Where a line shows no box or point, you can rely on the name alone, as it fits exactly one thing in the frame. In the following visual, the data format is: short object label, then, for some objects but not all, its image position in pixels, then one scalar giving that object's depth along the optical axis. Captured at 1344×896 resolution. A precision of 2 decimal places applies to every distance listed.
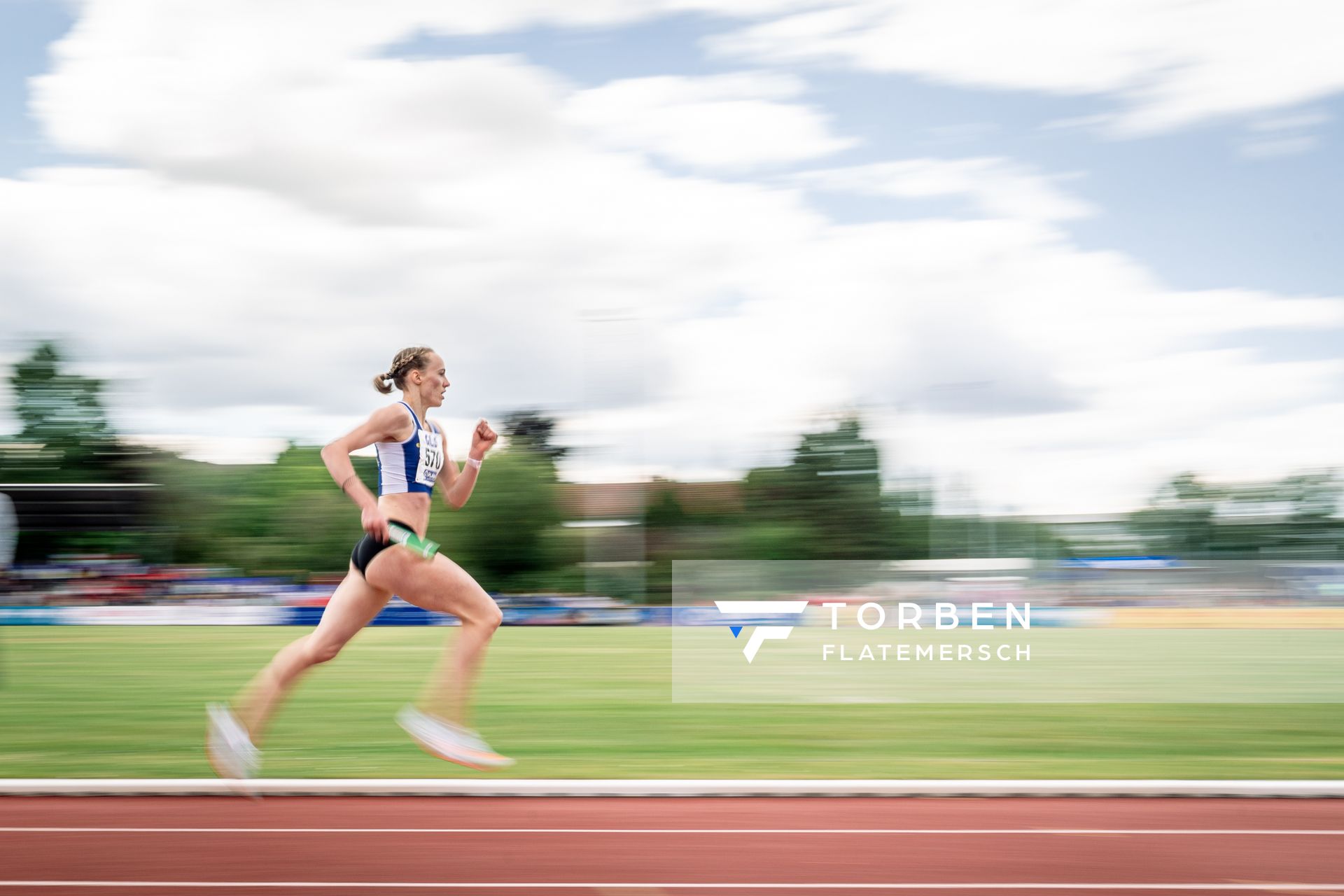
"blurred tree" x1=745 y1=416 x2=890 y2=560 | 55.47
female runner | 5.24
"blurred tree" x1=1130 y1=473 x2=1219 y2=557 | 44.38
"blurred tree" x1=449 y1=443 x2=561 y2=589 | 52.25
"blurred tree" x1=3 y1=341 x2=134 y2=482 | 67.06
